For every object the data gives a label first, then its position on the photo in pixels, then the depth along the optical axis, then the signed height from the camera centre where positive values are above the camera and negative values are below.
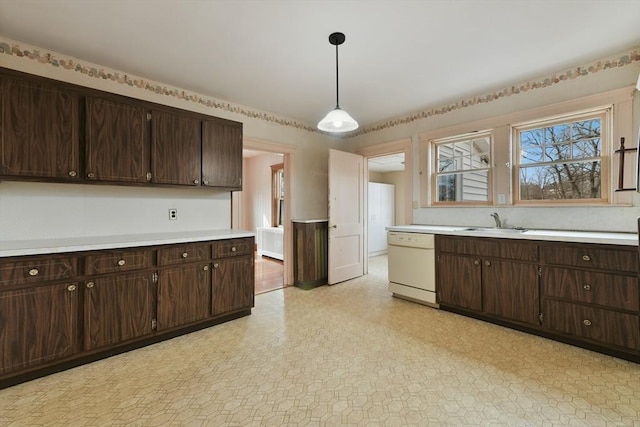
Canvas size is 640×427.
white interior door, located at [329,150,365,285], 4.18 -0.04
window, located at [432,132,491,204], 3.47 +0.57
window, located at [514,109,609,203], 2.76 +0.56
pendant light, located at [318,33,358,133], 2.26 +0.81
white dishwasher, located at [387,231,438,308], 3.30 -0.65
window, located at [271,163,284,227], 6.62 +0.40
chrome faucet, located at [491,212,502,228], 3.18 -0.07
